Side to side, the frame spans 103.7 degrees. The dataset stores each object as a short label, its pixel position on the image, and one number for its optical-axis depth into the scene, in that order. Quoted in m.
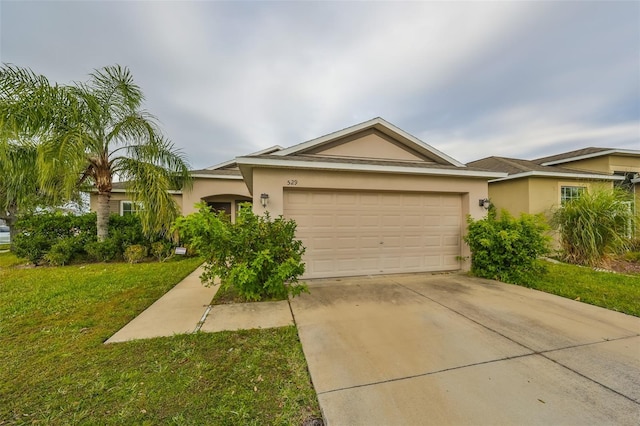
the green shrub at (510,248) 6.12
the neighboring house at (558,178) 9.81
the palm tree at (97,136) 6.72
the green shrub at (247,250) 4.43
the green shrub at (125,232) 9.04
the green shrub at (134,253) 8.71
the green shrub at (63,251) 8.42
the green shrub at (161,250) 9.18
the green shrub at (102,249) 8.66
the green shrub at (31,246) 8.54
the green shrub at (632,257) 8.34
